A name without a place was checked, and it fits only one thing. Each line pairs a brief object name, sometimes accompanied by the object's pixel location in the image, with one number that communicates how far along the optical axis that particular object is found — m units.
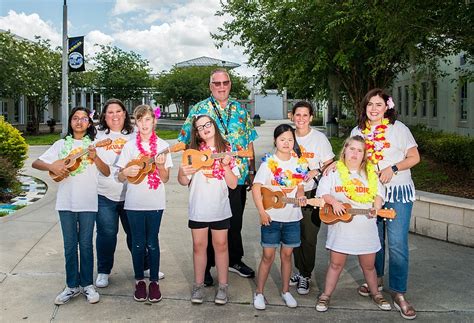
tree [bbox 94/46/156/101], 37.75
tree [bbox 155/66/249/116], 46.62
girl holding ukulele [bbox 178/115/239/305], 4.01
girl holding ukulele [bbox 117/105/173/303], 4.07
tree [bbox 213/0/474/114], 7.36
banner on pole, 18.92
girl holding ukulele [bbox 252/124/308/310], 3.95
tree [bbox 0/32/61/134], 24.22
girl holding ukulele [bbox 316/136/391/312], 3.82
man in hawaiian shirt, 4.50
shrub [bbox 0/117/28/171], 9.61
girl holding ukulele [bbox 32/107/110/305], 4.01
